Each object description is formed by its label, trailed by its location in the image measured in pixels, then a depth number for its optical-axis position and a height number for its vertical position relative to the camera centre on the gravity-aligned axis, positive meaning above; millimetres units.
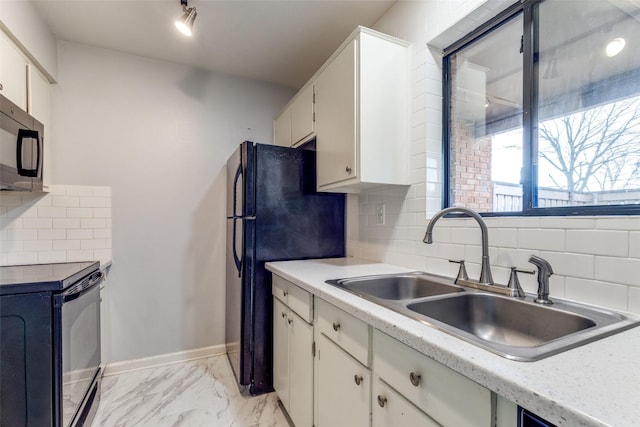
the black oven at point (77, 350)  1369 -717
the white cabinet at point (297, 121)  2115 +728
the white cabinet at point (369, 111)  1587 +571
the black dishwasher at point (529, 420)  517 -365
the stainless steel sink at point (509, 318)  694 -325
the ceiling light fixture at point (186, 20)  1734 +1120
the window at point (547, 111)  1062 +452
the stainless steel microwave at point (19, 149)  1499 +345
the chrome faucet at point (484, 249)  1244 -146
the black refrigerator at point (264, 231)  1934 -125
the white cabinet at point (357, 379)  673 -521
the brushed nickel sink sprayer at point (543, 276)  1026 -214
